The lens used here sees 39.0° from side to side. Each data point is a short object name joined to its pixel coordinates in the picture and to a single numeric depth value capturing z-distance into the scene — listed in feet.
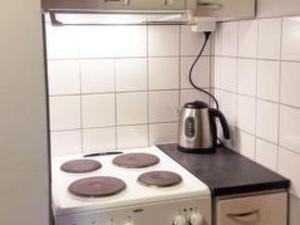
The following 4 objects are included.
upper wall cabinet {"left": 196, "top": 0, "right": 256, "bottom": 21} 5.50
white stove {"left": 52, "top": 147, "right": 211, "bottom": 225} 4.42
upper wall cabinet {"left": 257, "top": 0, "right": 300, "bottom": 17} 4.74
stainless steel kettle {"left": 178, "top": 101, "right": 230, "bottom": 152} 6.07
